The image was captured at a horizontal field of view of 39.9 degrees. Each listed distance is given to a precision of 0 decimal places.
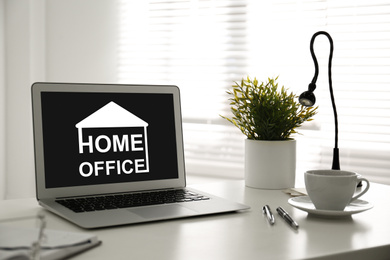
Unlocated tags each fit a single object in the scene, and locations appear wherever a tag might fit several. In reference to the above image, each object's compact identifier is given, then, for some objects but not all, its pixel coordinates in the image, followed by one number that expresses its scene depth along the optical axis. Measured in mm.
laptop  1152
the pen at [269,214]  1058
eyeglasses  654
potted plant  1426
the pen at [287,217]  1020
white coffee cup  1106
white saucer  1081
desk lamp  1387
